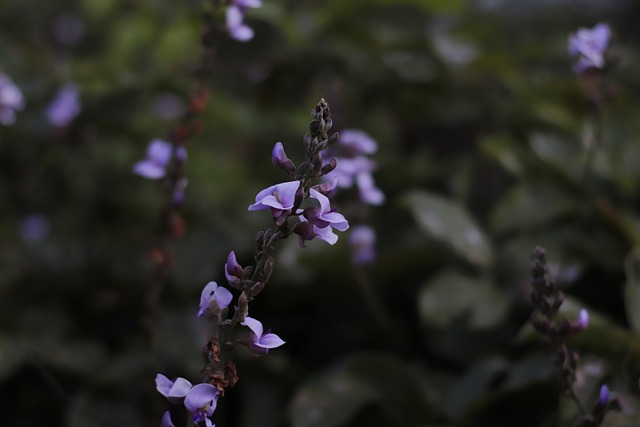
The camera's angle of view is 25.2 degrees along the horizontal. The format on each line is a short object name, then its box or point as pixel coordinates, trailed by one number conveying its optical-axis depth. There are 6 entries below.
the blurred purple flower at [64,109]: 0.66
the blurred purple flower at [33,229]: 0.75
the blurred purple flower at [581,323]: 0.43
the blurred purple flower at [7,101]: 0.59
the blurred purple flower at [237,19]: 0.49
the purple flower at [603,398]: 0.42
